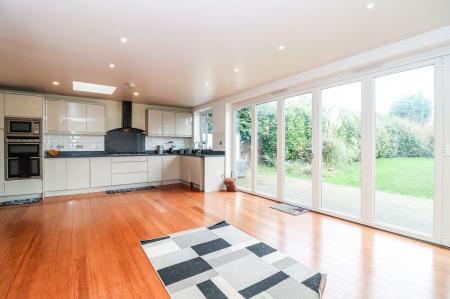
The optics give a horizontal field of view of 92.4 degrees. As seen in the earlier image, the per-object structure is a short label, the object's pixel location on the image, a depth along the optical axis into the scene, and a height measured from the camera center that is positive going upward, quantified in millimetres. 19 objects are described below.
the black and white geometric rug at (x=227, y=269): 1633 -1074
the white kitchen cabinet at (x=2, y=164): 4152 -293
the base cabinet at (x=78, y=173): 4789 -554
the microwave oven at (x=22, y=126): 4180 +446
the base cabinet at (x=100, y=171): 5027 -537
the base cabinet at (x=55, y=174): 4582 -544
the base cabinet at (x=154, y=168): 5771 -529
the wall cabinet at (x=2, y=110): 4109 +734
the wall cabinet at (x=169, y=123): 6066 +744
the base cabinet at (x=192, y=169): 5250 -545
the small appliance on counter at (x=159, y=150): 6317 -40
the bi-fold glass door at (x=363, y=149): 2611 -9
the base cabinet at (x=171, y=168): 6020 -544
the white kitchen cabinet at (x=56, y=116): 4801 +744
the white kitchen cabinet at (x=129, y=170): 5293 -536
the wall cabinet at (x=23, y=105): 4175 +872
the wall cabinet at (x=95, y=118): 5266 +751
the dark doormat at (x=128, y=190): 5156 -1011
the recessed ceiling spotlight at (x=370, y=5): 1847 +1244
